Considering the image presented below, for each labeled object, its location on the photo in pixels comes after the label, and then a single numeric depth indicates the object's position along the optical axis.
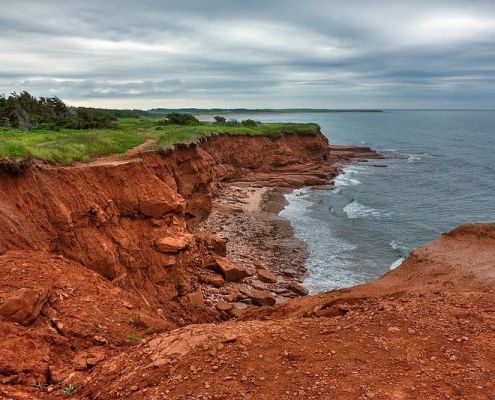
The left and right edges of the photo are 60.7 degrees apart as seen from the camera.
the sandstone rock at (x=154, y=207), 17.65
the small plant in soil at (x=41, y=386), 7.51
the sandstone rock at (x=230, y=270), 21.30
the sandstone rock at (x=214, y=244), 23.78
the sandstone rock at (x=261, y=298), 19.36
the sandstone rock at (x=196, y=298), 17.08
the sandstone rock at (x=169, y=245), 17.14
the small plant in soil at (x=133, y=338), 9.61
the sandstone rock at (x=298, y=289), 21.73
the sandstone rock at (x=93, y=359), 8.42
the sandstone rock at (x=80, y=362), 8.29
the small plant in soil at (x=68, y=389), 7.46
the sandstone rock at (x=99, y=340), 9.23
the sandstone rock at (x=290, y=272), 24.31
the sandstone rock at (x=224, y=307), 17.45
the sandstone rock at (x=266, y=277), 22.59
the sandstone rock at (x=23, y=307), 8.71
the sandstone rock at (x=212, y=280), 20.14
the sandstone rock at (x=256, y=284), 21.47
